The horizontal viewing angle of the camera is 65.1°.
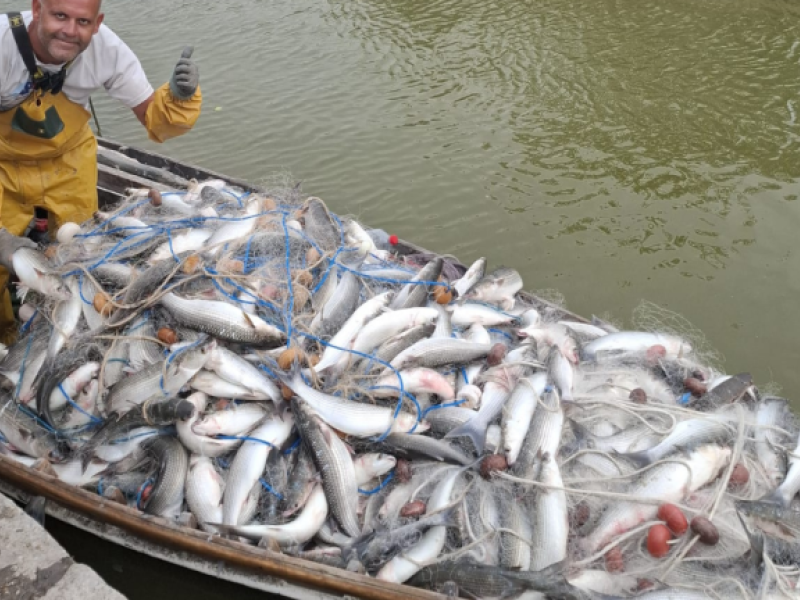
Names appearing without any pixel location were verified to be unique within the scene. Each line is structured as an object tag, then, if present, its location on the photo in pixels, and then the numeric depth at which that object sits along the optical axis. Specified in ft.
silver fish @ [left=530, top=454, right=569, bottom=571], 11.01
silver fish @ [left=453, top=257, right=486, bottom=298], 16.97
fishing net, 11.53
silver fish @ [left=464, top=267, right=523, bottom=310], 16.92
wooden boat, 11.09
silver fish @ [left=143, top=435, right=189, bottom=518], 12.42
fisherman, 14.94
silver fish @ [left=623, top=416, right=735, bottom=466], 12.34
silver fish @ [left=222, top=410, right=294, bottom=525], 12.02
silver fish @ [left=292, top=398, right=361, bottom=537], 11.99
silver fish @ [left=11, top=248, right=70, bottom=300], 14.78
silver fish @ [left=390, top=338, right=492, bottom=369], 13.97
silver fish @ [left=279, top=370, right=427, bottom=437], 12.60
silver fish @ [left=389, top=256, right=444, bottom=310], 15.93
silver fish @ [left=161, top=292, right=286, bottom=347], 13.56
